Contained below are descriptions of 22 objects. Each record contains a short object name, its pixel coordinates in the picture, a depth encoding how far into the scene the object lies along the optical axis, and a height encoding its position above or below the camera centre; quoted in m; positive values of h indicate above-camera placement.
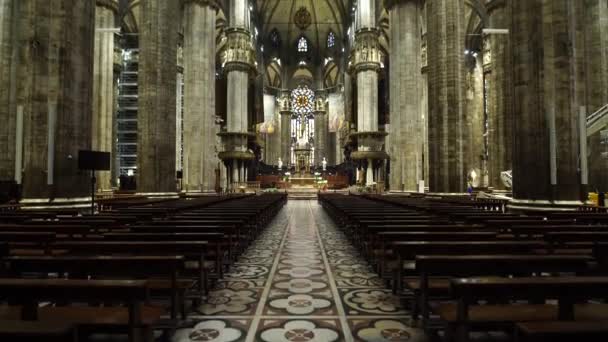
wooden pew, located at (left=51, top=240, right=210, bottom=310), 3.54 -0.61
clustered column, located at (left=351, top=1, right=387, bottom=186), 32.22 +7.56
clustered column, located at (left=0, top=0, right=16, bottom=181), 15.31 +3.81
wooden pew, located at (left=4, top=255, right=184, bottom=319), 2.70 -0.58
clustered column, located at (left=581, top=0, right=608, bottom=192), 13.38 +3.81
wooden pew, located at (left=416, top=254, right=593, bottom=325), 2.73 -0.59
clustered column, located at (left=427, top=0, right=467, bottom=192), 15.92 +3.25
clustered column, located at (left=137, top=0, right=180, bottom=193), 16.38 +3.36
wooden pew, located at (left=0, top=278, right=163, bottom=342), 1.98 -0.62
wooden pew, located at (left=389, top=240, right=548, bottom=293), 3.54 -0.61
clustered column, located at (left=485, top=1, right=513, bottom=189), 19.53 +4.07
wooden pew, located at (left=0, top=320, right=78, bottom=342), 1.49 -0.58
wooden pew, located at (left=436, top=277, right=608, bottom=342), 1.95 -0.67
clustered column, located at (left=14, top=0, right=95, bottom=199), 9.47 +1.98
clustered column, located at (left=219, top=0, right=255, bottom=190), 32.25 +7.30
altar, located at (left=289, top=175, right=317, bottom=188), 37.84 -0.08
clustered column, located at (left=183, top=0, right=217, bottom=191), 24.28 +5.31
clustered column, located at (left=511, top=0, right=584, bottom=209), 8.73 +1.70
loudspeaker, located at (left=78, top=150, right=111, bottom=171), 9.34 +0.52
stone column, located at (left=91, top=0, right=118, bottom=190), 21.39 +5.59
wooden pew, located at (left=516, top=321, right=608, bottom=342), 1.54 -0.60
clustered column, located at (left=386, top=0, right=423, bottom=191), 24.36 +5.21
